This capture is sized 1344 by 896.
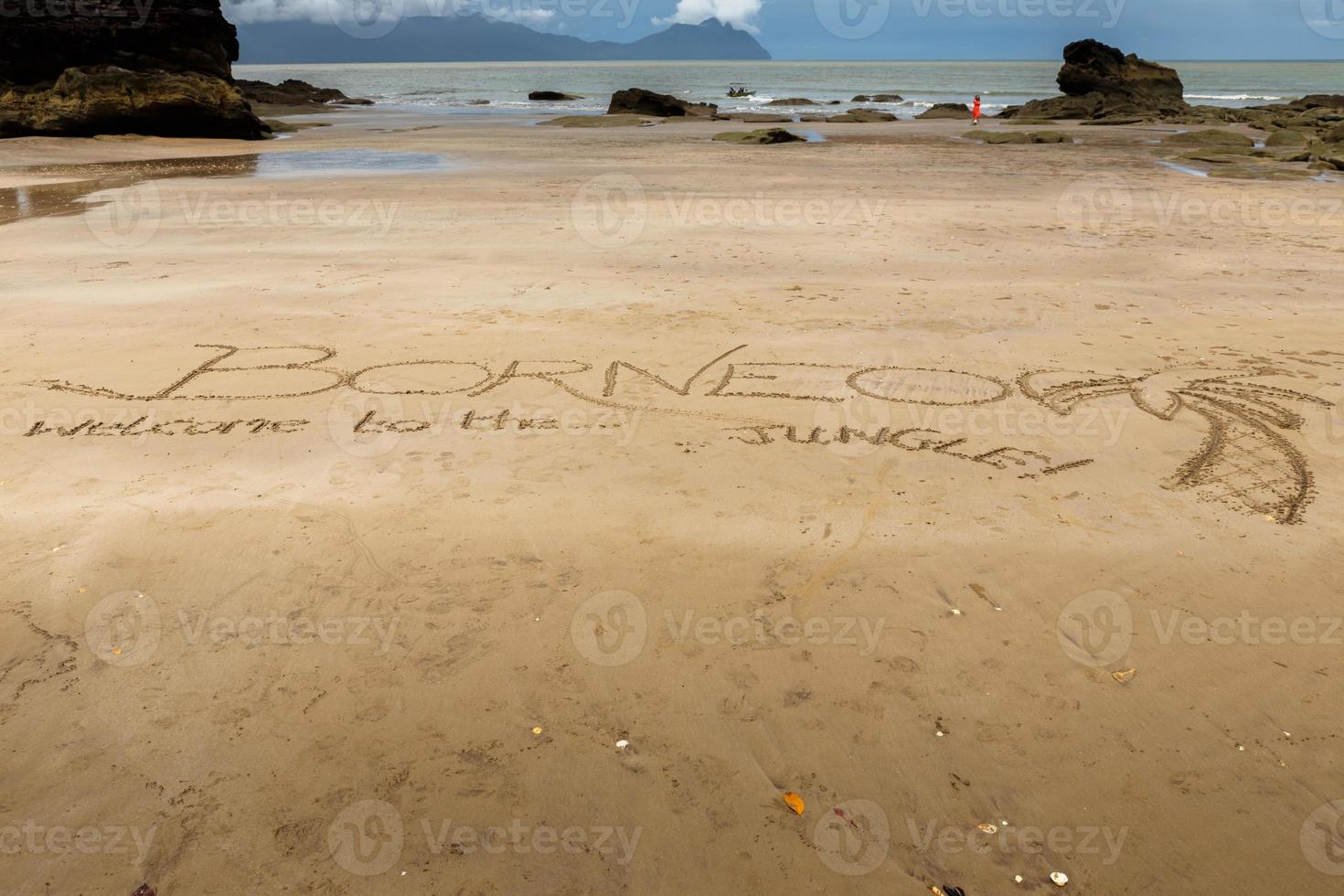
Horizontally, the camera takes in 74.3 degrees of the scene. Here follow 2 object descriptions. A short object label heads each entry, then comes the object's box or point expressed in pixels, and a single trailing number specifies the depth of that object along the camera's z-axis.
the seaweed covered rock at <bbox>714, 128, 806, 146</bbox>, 22.16
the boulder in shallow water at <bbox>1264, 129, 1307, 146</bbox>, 20.48
